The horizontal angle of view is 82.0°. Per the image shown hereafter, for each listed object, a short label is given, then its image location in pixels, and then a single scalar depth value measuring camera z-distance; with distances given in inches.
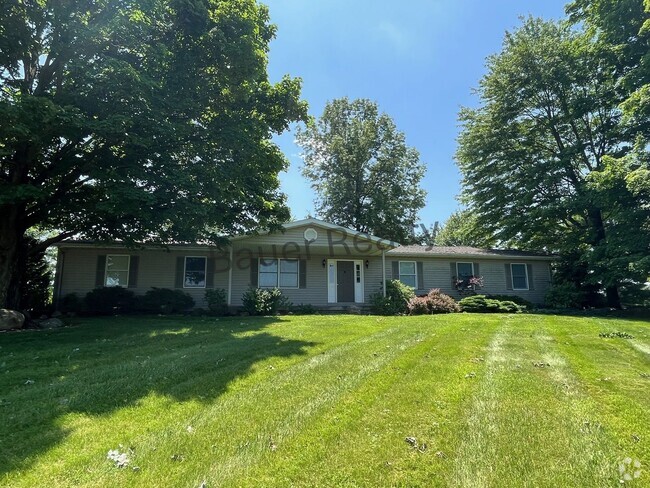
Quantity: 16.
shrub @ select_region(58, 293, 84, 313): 571.8
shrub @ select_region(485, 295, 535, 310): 725.1
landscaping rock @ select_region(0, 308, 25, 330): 400.2
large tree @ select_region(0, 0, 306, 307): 376.8
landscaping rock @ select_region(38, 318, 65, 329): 434.6
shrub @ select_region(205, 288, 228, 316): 587.2
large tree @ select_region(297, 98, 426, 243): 1317.7
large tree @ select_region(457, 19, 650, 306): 753.6
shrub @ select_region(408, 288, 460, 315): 625.6
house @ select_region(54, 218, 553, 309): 630.5
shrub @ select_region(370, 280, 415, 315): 632.4
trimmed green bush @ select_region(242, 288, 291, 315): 578.2
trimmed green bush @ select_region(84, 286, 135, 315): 575.5
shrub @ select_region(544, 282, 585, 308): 725.3
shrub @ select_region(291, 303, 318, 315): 621.0
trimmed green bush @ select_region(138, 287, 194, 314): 589.3
